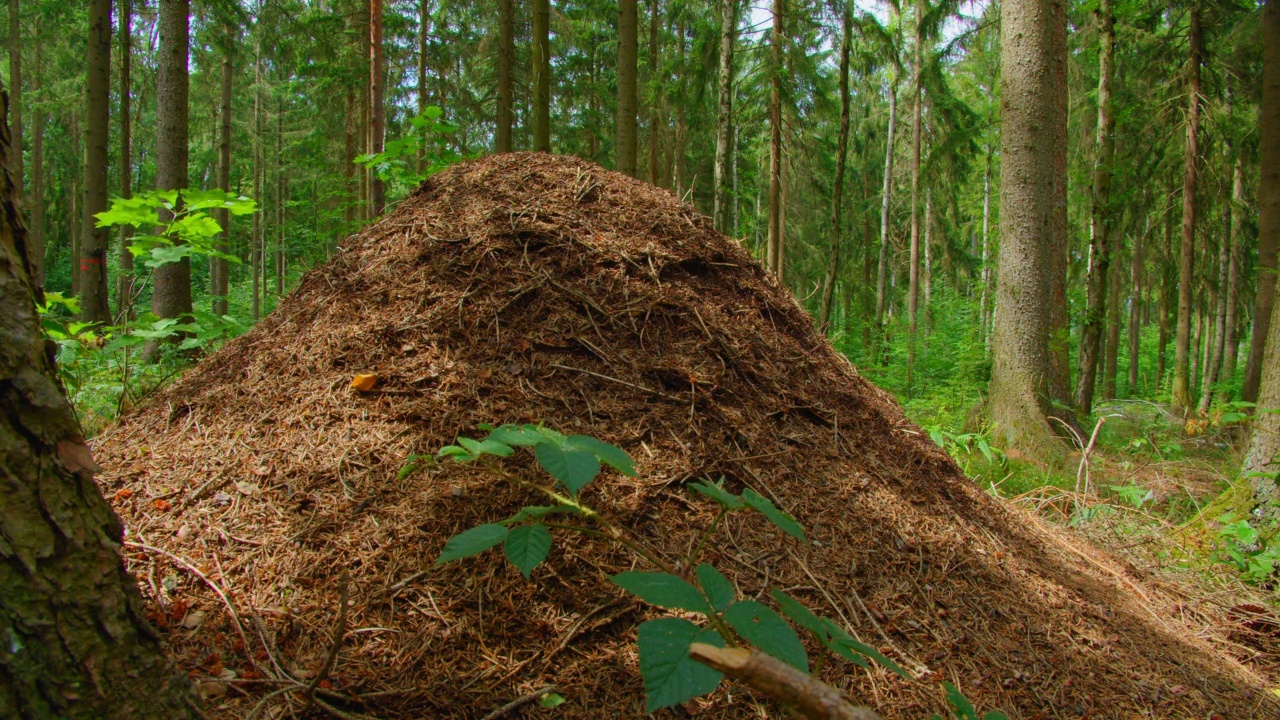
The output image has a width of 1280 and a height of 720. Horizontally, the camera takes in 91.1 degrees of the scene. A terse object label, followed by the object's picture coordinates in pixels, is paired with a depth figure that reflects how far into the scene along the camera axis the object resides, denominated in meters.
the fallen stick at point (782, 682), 0.76
